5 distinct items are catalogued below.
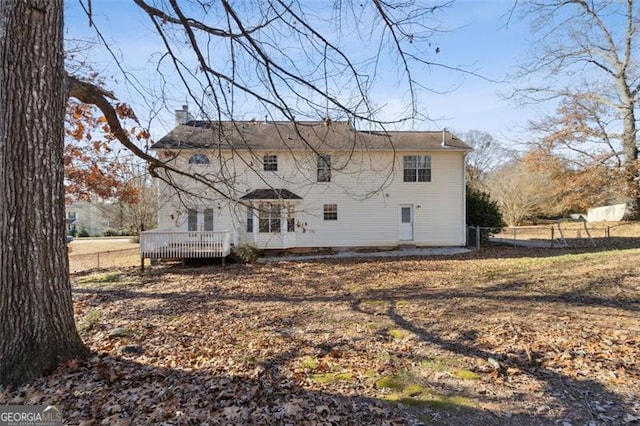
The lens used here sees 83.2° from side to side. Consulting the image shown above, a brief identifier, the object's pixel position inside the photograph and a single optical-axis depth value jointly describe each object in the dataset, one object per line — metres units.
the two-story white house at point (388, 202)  16.81
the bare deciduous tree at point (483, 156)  36.59
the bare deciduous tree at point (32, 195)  3.27
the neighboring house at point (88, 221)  43.38
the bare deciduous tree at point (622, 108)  19.83
